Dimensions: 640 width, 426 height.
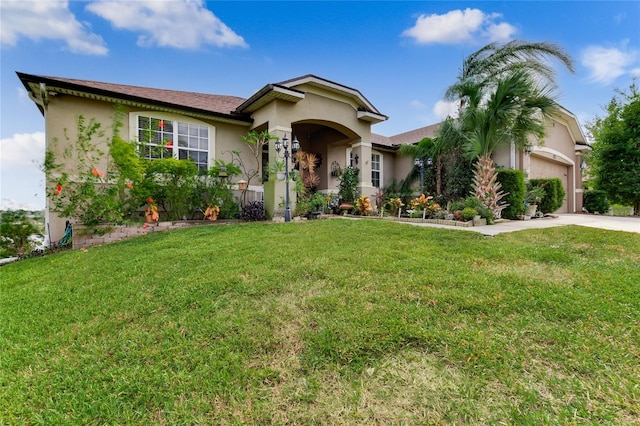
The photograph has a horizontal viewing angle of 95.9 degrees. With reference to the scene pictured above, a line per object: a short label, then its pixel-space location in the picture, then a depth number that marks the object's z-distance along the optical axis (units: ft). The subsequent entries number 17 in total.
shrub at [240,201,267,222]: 31.60
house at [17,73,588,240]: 27.35
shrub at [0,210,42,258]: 25.59
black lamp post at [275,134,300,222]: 29.60
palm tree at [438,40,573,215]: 30.25
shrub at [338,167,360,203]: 40.29
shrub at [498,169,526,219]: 34.06
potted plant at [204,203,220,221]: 29.81
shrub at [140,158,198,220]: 27.04
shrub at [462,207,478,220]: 28.13
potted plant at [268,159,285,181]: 31.58
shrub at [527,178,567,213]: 41.04
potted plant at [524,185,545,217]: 36.91
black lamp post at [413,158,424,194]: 42.65
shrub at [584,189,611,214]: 50.55
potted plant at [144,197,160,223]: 27.27
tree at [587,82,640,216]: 44.93
